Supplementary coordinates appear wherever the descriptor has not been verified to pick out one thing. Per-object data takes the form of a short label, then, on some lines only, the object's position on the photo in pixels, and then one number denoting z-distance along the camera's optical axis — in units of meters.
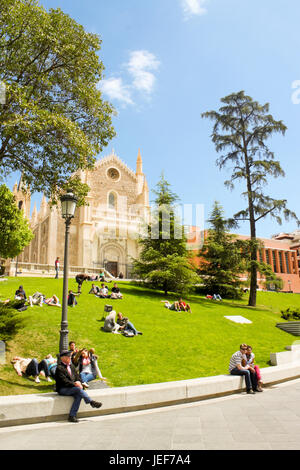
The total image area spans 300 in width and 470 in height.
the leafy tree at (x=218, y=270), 29.38
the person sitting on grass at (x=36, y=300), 14.99
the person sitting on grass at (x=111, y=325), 13.02
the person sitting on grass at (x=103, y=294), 19.67
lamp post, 7.87
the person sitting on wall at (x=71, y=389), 5.96
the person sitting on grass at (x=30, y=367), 8.31
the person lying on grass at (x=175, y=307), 19.14
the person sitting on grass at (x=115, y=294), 19.67
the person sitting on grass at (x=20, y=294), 15.93
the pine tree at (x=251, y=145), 25.55
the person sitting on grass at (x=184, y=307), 19.36
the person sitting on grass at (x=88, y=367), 8.15
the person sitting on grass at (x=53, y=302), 15.65
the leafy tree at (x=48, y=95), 10.04
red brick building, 58.81
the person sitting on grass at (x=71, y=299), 16.22
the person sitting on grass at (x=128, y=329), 12.89
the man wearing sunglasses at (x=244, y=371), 8.40
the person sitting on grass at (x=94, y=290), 20.34
